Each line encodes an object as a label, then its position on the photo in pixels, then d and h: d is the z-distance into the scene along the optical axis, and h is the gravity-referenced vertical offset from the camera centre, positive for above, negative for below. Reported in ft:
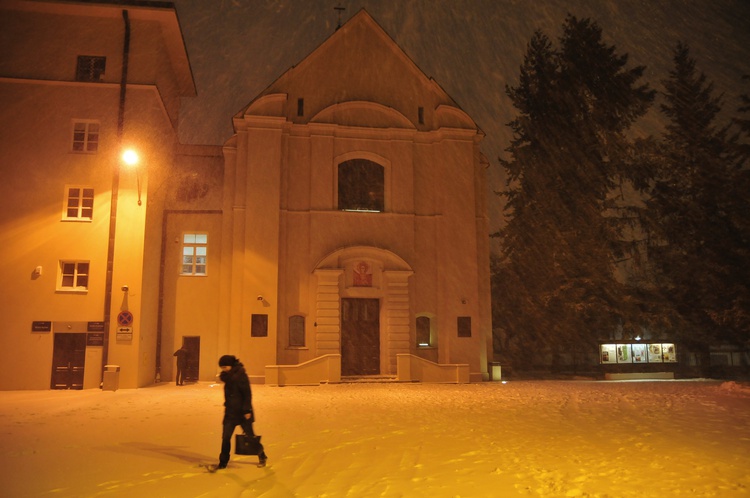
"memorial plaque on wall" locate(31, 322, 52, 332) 71.61 +1.03
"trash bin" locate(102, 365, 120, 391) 70.13 -4.87
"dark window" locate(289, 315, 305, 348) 83.76 +0.55
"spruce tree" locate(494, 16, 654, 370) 106.32 +27.15
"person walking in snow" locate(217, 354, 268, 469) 28.27 -3.24
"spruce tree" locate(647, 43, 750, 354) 80.43 +17.59
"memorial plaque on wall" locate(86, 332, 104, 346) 72.49 -0.39
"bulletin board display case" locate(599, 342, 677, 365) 94.27 -2.80
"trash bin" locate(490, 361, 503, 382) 88.02 -5.43
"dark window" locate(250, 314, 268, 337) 81.43 +1.21
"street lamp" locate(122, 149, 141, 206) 69.26 +20.37
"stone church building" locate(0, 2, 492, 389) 82.33 +14.58
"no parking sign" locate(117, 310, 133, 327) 72.59 +2.08
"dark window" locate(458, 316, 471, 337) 86.48 +1.05
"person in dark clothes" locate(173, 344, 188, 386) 79.09 -3.71
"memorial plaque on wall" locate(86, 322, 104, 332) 72.59 +1.03
